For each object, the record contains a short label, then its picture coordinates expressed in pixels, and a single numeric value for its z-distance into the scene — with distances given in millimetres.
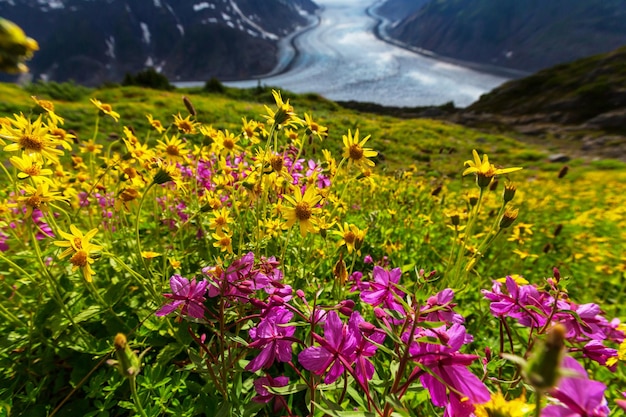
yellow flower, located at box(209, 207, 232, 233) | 396
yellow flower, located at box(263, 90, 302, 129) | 362
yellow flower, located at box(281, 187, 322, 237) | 332
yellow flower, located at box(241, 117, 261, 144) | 496
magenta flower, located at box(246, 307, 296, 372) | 221
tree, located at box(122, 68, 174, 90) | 28130
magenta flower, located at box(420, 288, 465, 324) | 226
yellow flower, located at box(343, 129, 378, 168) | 383
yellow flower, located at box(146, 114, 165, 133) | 537
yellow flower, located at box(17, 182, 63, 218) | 312
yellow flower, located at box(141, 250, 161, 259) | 342
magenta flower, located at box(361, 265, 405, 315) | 250
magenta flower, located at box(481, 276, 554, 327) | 248
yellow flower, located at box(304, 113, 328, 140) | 460
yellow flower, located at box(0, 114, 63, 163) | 329
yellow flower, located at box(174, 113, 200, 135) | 510
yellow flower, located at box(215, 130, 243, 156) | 502
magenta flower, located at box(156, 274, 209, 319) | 246
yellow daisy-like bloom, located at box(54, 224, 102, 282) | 277
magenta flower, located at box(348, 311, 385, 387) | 196
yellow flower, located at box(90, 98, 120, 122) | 507
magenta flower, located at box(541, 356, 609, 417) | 135
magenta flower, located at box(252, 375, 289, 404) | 243
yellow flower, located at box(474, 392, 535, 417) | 133
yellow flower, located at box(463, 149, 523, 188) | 334
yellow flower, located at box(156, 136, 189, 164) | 481
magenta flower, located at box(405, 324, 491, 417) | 167
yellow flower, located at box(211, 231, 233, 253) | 367
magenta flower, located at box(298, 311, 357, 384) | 197
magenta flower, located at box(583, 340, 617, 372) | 248
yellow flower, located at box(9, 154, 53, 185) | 322
